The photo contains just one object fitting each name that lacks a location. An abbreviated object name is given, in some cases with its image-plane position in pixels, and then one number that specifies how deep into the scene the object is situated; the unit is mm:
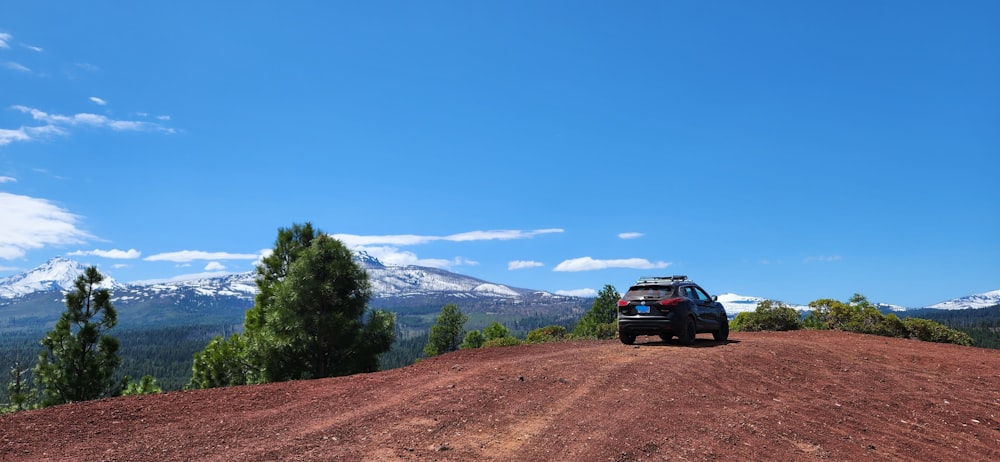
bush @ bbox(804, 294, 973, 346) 25978
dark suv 17375
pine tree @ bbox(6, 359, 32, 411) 38250
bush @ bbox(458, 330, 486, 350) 67044
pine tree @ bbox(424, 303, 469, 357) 70625
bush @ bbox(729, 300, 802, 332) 27047
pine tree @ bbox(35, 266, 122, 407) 30641
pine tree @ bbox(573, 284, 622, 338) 66444
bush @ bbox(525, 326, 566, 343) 37431
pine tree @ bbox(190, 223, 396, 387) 28773
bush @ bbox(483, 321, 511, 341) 65688
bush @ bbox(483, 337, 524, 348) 32031
